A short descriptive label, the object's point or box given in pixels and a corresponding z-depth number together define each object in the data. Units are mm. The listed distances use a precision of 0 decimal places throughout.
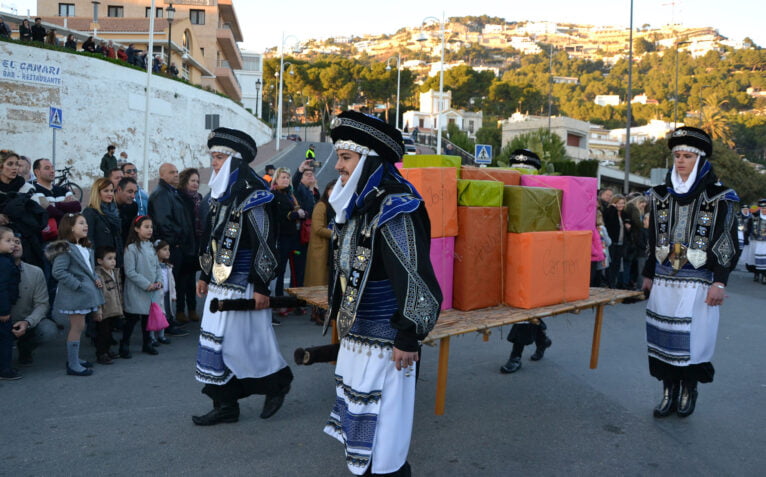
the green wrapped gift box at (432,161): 5215
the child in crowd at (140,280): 6832
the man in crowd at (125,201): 7953
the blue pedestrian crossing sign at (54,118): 13239
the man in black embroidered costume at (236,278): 4691
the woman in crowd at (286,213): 8977
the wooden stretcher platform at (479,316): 4500
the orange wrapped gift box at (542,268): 5227
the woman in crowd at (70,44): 27906
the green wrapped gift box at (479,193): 5059
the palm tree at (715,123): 87188
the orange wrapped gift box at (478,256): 5078
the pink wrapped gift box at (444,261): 4922
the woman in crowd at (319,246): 8883
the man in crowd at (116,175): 8978
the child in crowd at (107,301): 6504
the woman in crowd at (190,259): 8406
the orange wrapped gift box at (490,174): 5598
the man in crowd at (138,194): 9555
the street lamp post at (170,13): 31969
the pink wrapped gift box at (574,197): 5770
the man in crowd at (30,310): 6184
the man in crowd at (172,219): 8008
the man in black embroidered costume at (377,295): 3199
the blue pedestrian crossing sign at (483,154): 23953
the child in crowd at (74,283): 6078
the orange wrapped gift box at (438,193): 4828
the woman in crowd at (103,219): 7004
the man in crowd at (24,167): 8164
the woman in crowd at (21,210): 7047
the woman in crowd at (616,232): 12008
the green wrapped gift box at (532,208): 5233
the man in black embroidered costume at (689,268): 5188
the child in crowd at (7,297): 5859
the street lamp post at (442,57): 32416
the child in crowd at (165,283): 7475
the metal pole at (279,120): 48406
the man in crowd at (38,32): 25991
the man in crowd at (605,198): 12586
